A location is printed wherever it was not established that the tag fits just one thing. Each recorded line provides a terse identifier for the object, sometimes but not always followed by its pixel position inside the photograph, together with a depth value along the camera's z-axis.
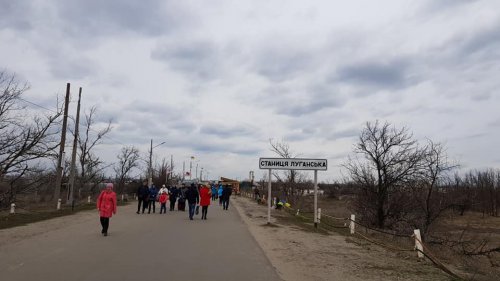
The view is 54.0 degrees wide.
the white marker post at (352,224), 17.77
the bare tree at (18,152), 24.41
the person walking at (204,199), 21.31
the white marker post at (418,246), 11.57
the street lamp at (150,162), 54.37
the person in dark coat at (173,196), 27.95
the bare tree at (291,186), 41.16
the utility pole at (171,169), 88.19
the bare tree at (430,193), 25.81
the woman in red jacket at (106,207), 14.16
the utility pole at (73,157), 30.16
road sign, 18.78
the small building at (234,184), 74.62
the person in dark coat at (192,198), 21.06
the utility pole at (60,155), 28.05
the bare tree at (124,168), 57.28
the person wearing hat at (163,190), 25.53
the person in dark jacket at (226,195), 30.27
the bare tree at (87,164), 47.91
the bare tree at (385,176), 26.98
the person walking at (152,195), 25.14
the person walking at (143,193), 24.67
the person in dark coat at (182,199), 26.64
